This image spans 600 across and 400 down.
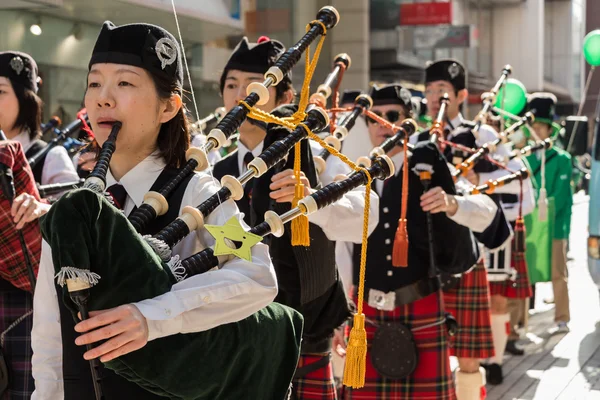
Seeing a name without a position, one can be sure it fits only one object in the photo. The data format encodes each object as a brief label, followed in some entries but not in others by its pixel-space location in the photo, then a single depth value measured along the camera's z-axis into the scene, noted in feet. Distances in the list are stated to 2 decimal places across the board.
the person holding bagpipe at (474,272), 23.98
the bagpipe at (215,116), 22.86
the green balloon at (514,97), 44.54
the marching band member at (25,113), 18.93
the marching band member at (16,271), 15.83
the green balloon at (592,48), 44.84
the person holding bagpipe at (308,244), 14.91
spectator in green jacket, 38.54
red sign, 80.19
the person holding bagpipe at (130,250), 8.70
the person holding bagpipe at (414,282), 18.94
